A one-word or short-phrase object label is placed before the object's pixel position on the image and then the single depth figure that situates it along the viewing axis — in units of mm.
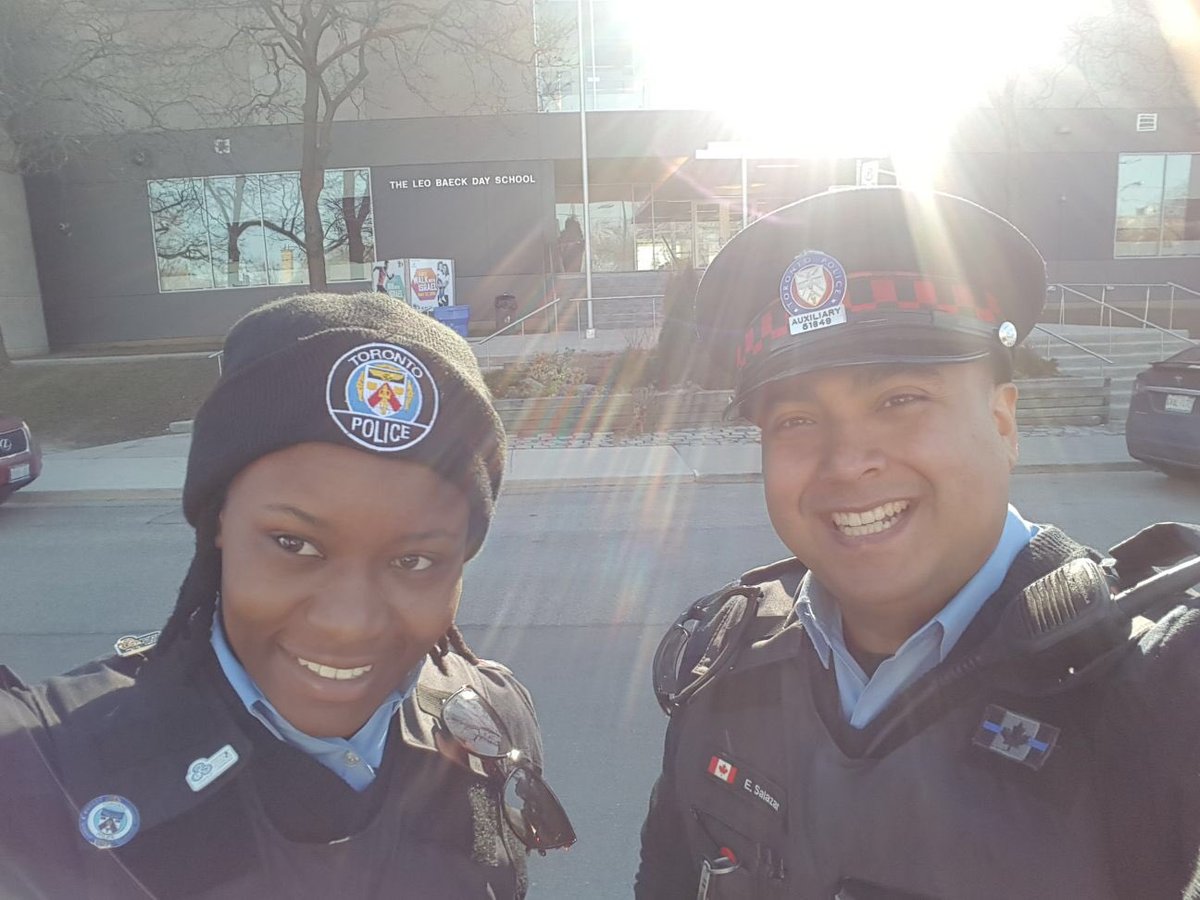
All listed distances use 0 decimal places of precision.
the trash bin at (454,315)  16094
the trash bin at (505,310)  21912
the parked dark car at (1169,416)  7844
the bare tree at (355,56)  17312
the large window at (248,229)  23719
